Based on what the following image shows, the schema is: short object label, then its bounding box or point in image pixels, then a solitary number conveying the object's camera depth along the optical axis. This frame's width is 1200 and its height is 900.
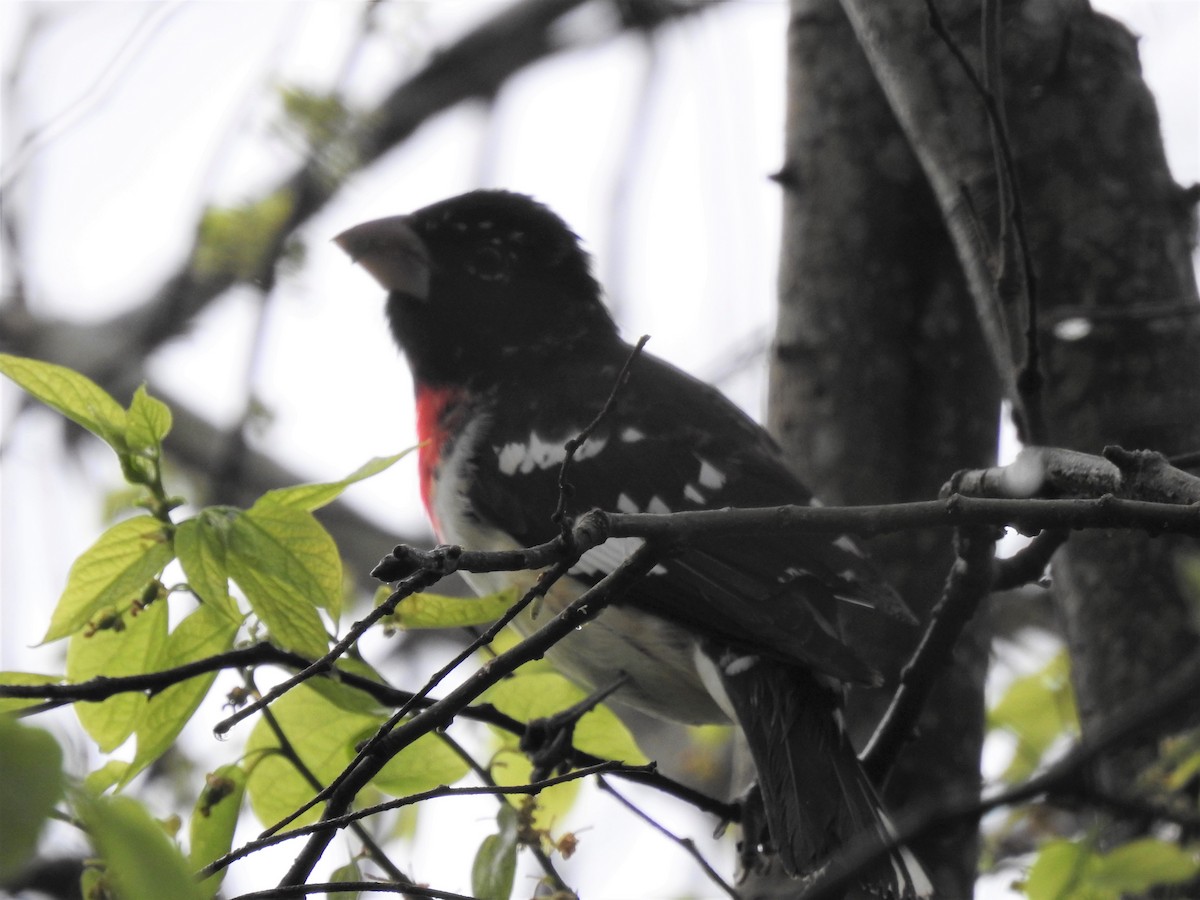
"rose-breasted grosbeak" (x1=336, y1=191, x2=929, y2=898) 4.47
